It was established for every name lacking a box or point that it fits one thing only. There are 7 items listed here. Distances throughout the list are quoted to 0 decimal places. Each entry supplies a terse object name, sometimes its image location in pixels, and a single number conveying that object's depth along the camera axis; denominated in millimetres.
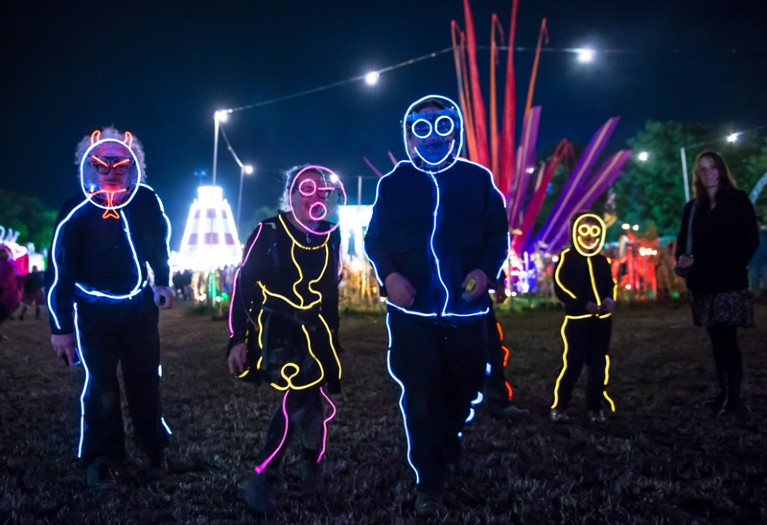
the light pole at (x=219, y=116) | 17431
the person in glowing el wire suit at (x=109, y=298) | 3408
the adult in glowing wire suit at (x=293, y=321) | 3104
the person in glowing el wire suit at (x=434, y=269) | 2939
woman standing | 4723
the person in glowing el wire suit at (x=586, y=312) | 4715
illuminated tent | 27969
